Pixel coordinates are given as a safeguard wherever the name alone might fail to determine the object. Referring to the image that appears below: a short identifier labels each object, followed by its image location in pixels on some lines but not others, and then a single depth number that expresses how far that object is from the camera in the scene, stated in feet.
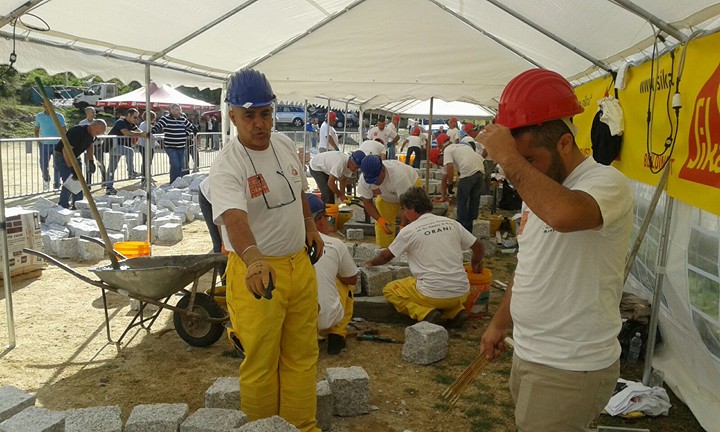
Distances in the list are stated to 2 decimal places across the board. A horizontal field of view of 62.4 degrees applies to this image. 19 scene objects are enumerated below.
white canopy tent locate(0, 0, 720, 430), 14.96
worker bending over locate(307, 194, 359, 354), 15.49
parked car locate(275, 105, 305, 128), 110.11
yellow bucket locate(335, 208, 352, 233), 32.76
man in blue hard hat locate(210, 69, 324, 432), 9.97
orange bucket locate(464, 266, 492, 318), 19.69
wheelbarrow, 14.60
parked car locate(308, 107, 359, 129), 118.21
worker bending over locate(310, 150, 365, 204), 31.86
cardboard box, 21.94
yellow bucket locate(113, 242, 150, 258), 21.65
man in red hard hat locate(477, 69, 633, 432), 6.04
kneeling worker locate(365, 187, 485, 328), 17.46
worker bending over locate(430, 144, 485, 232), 30.48
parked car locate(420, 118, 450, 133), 117.71
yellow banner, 11.20
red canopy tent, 69.55
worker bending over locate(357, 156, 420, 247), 25.80
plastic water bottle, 16.01
